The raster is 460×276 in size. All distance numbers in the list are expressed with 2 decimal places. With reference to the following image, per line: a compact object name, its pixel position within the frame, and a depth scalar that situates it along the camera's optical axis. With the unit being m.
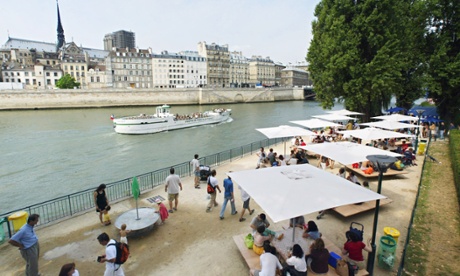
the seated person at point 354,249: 6.27
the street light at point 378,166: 5.95
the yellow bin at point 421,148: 17.31
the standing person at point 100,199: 8.85
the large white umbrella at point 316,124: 18.09
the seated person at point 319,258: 5.72
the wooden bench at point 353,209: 8.92
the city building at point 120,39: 189.62
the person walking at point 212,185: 9.88
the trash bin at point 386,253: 6.52
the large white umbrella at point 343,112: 24.45
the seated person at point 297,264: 5.45
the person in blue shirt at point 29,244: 6.04
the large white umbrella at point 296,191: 5.59
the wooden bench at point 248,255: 6.43
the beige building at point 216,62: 112.06
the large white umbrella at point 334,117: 22.40
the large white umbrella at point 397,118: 19.49
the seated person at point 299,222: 7.48
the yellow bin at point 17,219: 8.66
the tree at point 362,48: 22.55
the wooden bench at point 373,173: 12.41
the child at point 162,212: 9.06
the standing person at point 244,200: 9.13
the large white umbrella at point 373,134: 13.66
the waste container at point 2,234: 8.17
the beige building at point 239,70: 123.00
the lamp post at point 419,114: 17.44
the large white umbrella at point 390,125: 16.89
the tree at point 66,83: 87.13
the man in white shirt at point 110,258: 5.72
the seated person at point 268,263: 5.41
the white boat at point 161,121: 37.19
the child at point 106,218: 9.14
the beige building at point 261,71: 133.88
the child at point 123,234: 6.61
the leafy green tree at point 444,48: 22.88
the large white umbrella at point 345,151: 10.22
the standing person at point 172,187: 9.79
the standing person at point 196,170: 12.52
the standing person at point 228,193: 9.42
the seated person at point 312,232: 6.68
